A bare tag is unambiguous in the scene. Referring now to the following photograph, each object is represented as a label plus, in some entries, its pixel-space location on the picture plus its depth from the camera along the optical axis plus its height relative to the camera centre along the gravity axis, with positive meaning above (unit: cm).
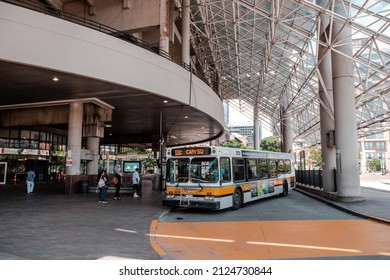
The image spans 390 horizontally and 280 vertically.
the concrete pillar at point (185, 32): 2508 +1156
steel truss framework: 1628 +1149
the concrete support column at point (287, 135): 4383 +477
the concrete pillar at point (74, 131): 1858 +220
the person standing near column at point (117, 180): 1667 -86
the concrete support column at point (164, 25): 2061 +1005
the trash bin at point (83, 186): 1941 -137
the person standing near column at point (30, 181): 1923 -104
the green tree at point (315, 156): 7959 +287
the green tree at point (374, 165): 8825 +41
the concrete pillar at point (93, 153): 2217 +88
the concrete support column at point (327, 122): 1867 +301
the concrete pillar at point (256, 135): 6700 +717
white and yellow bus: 1234 -54
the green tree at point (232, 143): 8662 +677
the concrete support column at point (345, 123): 1544 +235
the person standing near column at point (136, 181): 1859 -99
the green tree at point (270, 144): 8962 +688
